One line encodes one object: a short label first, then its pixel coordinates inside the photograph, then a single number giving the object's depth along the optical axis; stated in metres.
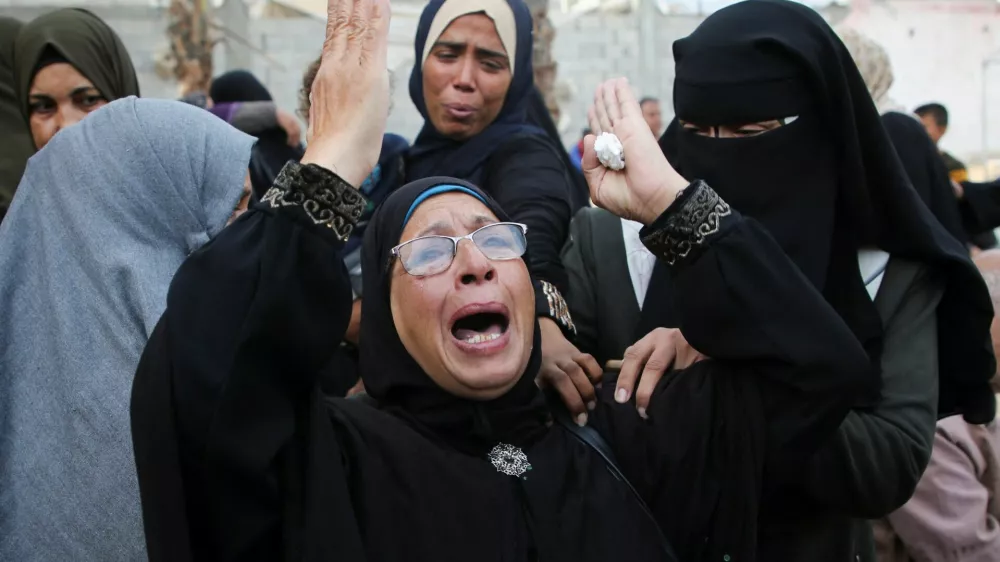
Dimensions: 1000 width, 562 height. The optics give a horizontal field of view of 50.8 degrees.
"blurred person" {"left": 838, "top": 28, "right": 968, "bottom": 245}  2.72
